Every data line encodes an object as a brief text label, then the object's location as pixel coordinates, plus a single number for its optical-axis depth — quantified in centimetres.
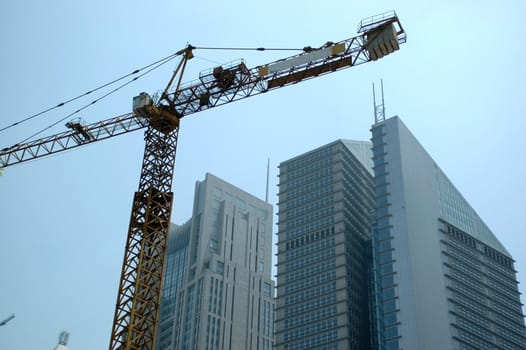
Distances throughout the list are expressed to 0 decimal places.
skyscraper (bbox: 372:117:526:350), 13062
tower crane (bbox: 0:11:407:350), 6188
